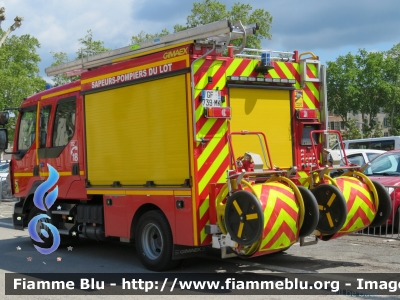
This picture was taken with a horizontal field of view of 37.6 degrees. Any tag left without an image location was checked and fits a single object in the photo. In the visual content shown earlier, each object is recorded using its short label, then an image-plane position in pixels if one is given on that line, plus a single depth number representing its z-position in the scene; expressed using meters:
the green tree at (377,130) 76.82
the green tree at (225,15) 49.59
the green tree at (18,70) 52.62
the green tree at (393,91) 76.44
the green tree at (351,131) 74.12
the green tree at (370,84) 76.44
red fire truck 7.79
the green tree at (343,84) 75.88
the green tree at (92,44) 44.41
